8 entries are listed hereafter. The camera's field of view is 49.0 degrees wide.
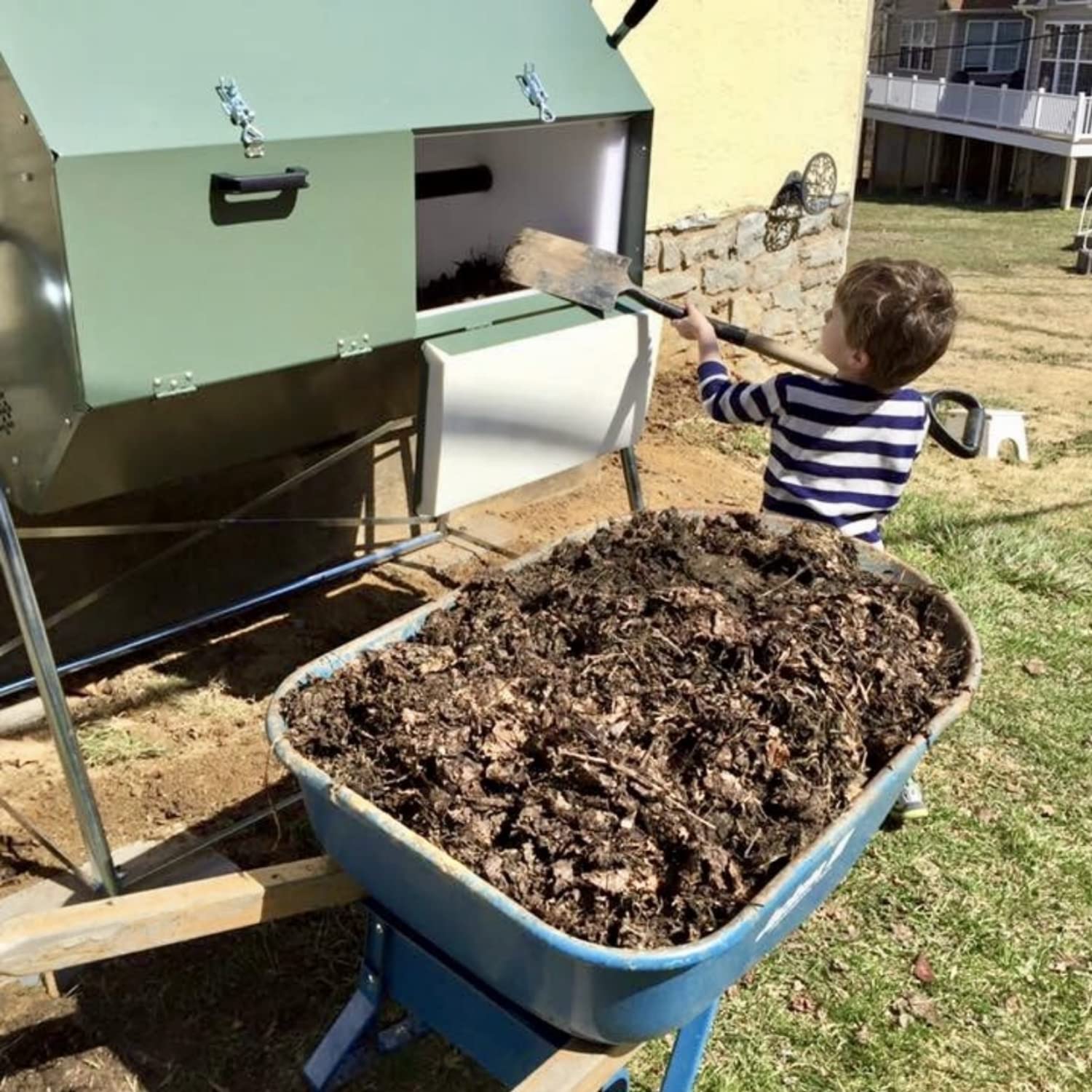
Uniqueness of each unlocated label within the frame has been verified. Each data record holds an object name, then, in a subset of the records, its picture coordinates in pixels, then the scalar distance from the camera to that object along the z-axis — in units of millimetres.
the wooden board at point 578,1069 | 1751
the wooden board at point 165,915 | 1798
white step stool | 6227
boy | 2846
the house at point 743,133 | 5312
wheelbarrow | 1670
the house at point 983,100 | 23922
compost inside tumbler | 3465
